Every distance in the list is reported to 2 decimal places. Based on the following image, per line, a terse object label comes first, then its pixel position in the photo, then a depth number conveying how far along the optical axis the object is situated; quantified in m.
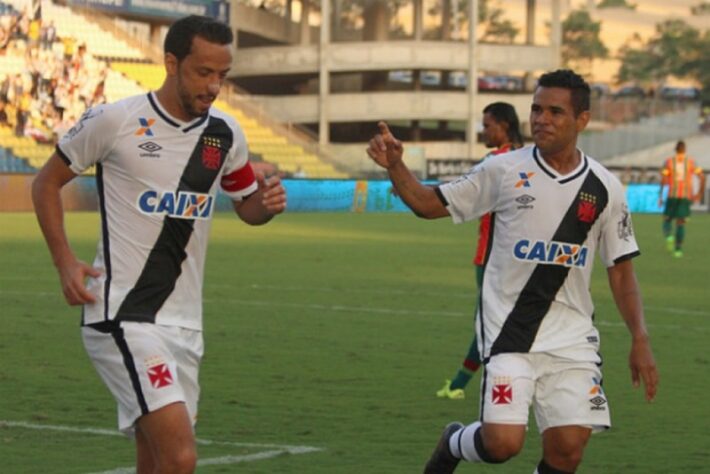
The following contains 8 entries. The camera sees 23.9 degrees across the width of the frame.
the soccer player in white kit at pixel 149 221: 6.31
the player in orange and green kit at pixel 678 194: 31.50
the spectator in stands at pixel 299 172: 56.41
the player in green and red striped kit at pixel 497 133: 10.83
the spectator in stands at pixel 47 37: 54.56
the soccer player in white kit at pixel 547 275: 7.18
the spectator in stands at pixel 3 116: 50.22
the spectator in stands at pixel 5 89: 50.97
